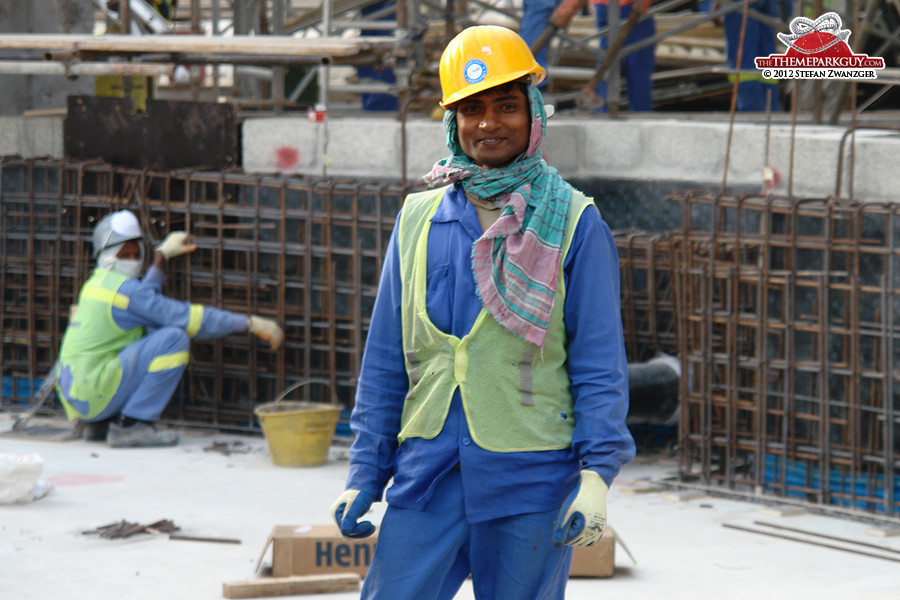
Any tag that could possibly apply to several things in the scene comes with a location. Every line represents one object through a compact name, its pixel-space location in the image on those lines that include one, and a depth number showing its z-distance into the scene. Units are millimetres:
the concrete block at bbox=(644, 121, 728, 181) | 15742
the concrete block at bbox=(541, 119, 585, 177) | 16500
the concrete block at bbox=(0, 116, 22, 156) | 20375
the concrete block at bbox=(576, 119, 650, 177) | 16531
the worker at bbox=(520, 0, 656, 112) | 20516
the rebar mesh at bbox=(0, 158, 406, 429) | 16719
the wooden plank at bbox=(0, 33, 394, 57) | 15812
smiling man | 6371
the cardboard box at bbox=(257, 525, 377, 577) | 10898
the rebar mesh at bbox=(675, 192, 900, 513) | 12984
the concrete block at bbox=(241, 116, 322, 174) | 17750
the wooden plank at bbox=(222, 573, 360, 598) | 10367
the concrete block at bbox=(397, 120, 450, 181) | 16578
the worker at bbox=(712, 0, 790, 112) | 21344
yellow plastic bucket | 15359
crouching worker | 16375
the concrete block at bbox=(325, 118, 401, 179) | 17062
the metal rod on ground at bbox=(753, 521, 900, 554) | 11922
